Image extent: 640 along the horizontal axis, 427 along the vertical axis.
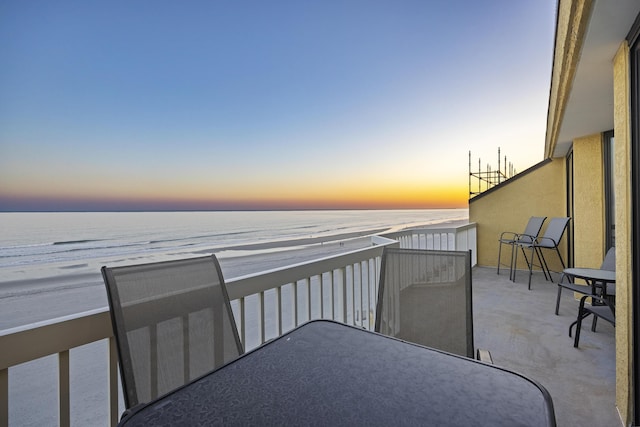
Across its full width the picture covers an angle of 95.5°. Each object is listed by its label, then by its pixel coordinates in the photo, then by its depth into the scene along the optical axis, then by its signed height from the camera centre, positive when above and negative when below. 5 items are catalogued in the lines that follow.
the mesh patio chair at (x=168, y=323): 1.03 -0.45
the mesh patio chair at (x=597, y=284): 2.86 -0.83
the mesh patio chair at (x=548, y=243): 4.86 -0.69
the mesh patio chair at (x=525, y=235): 5.28 -0.61
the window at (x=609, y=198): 3.62 +0.04
